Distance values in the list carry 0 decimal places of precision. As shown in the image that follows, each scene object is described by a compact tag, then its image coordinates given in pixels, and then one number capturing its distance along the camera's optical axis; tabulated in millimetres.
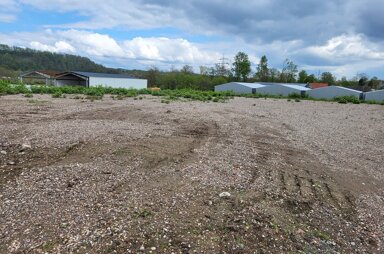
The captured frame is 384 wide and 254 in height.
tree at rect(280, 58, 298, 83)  96875
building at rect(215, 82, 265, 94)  67912
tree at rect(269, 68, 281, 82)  96062
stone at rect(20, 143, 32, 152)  6757
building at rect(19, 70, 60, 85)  58406
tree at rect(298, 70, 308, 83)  99125
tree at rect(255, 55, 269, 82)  94938
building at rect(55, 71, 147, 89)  56500
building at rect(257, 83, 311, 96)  64812
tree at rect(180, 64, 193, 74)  90212
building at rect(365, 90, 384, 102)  53872
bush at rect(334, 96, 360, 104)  45122
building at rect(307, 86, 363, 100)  57781
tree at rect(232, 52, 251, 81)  88712
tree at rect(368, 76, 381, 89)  82238
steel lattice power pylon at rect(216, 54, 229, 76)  93925
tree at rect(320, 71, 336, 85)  97938
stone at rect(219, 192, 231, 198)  4883
